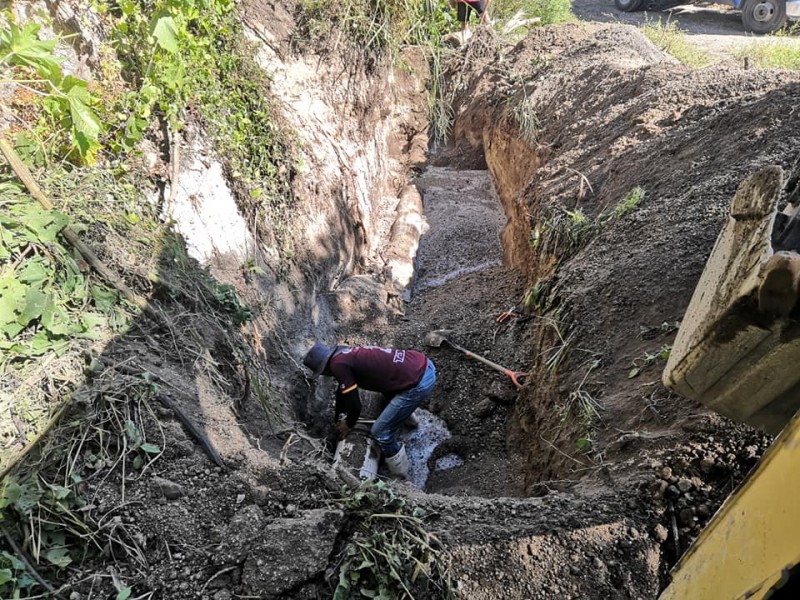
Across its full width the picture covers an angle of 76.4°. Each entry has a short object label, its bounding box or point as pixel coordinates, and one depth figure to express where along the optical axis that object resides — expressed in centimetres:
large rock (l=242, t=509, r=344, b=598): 189
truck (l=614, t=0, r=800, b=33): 1079
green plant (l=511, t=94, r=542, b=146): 626
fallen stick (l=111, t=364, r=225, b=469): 235
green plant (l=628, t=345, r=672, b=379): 284
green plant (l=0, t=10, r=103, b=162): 237
